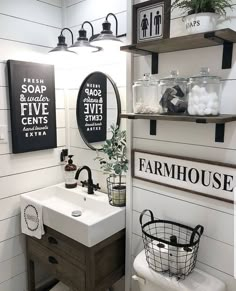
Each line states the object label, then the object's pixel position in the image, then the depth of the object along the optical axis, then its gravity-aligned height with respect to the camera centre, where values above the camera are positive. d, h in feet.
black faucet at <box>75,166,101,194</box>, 6.40 -1.85
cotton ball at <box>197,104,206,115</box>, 3.79 -0.01
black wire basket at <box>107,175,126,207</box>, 5.70 -1.78
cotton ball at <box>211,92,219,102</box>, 3.80 +0.15
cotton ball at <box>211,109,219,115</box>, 3.80 -0.07
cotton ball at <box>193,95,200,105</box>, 3.83 +0.12
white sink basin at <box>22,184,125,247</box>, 5.01 -2.28
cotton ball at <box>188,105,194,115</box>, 3.90 -0.03
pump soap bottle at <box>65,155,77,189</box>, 6.86 -1.74
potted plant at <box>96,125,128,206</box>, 5.48 -1.21
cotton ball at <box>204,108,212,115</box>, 3.79 -0.05
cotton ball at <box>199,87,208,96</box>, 3.81 +0.23
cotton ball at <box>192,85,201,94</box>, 3.84 +0.27
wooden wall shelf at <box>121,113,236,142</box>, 3.59 -0.16
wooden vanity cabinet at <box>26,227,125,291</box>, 5.17 -3.19
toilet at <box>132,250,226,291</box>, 4.31 -2.88
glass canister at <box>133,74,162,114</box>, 4.60 +0.22
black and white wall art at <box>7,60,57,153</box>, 6.03 +0.02
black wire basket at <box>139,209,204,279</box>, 4.33 -2.40
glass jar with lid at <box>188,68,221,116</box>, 3.79 +0.19
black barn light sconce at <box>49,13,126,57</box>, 5.25 +1.31
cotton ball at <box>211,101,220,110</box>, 3.79 +0.03
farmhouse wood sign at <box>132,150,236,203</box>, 4.21 -1.16
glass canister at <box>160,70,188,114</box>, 4.23 +0.20
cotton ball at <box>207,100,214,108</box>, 3.78 +0.05
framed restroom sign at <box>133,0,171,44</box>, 4.55 +1.53
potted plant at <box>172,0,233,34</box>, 3.66 +1.29
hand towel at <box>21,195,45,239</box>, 5.90 -2.52
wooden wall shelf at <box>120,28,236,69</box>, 3.55 +0.97
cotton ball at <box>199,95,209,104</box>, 3.79 +0.12
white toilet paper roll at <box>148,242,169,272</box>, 4.45 -2.51
